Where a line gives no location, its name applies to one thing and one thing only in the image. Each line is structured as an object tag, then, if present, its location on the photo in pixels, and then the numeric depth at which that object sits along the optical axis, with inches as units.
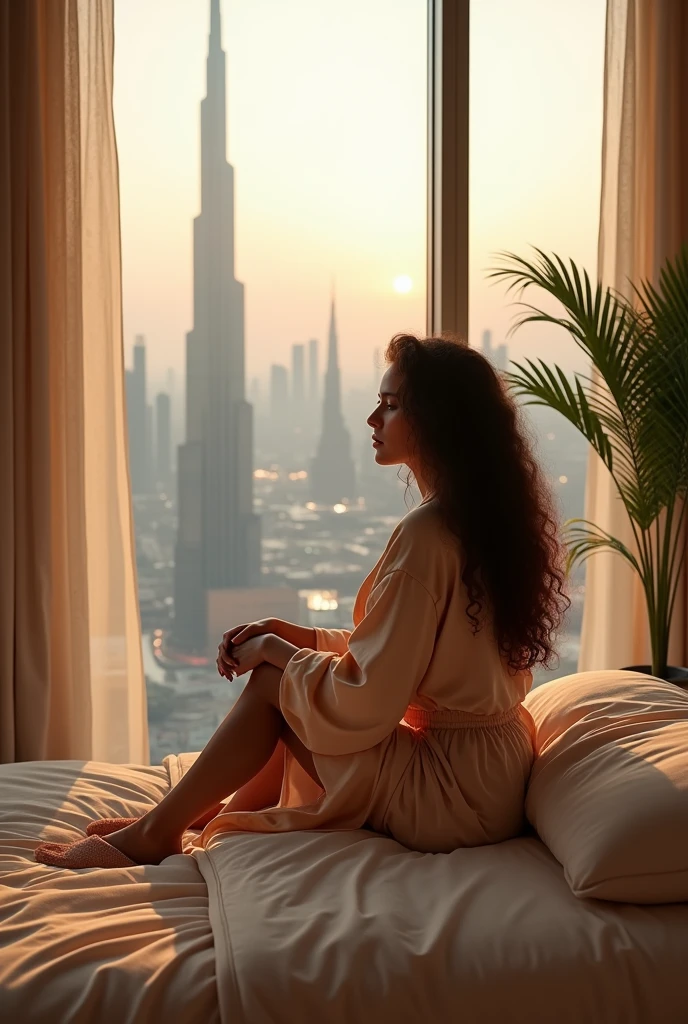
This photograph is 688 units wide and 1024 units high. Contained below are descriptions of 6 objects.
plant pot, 114.3
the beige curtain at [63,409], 114.4
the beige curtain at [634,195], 134.9
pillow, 57.4
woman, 69.5
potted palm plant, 112.4
